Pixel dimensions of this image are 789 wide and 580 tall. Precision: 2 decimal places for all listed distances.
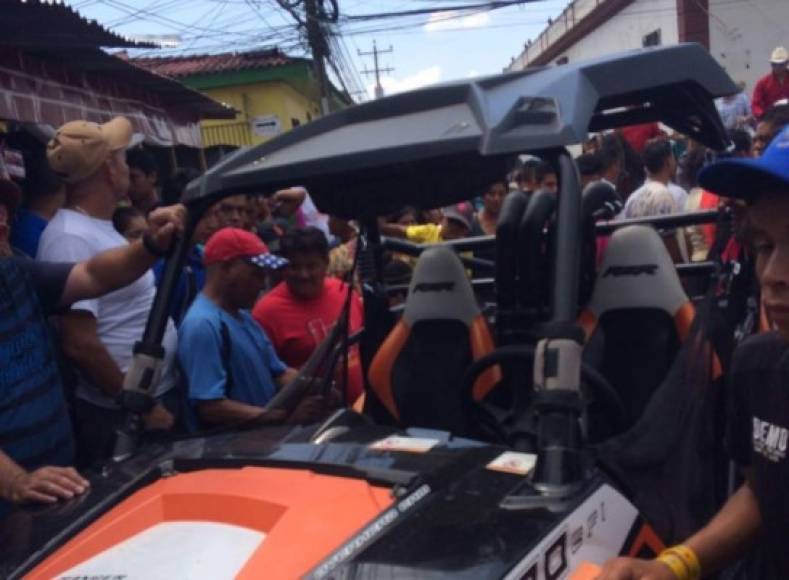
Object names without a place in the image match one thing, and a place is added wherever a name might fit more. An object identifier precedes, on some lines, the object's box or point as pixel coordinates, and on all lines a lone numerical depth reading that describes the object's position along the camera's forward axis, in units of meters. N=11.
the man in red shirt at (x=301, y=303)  4.70
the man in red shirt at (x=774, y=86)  11.93
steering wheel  2.94
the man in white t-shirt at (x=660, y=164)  7.32
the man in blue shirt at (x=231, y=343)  3.59
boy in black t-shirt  1.88
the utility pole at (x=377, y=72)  63.89
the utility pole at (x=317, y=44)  20.86
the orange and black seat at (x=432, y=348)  3.79
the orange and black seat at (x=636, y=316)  3.43
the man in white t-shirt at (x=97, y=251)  3.85
